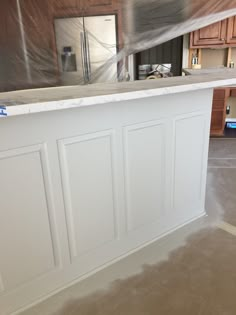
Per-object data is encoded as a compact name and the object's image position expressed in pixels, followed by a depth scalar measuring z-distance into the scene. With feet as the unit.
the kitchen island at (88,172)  4.17
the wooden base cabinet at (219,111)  13.79
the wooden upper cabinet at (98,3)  10.32
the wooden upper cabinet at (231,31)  13.31
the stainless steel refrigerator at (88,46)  10.41
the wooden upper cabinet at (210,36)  13.58
